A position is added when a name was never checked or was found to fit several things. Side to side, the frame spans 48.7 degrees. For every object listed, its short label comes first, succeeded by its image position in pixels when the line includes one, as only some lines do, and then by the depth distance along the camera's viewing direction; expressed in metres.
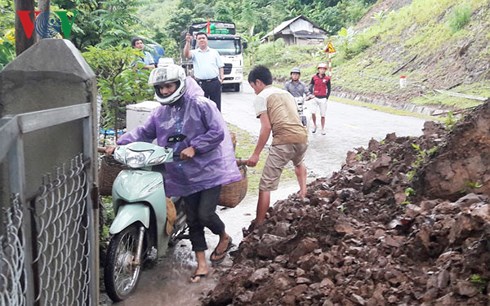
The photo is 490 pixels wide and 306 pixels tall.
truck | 25.00
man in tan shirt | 5.65
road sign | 23.93
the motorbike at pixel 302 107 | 10.75
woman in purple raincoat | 4.55
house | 47.64
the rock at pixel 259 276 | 4.04
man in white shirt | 10.30
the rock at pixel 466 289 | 2.86
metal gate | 1.74
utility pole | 4.48
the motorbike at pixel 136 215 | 4.16
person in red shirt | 12.38
